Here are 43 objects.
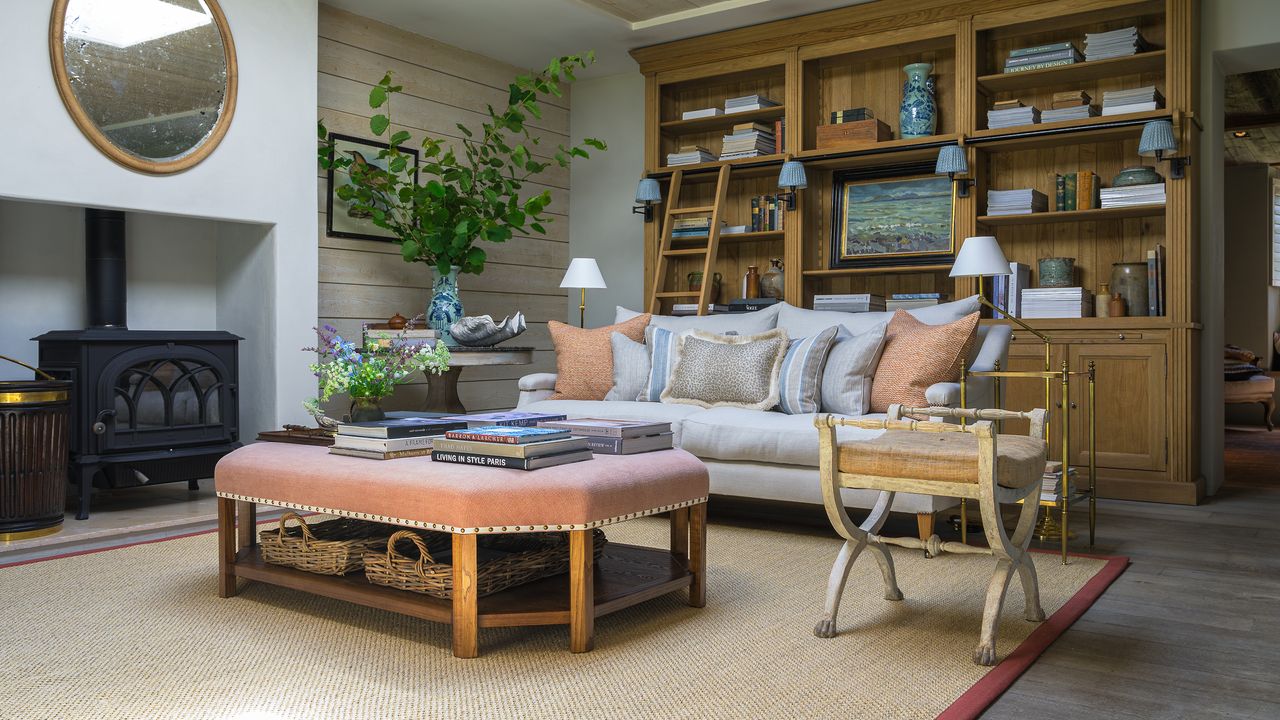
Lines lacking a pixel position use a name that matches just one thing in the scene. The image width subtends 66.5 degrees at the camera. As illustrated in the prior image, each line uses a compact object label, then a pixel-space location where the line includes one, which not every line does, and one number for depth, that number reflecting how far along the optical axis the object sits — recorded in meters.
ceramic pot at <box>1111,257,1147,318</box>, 4.72
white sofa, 3.52
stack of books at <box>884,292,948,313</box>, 5.15
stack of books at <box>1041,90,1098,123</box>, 4.80
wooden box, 5.36
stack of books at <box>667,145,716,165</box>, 5.94
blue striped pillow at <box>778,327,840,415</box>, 3.84
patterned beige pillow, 3.94
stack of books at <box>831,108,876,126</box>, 5.43
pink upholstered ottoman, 2.17
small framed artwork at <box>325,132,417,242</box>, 5.29
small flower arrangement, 2.77
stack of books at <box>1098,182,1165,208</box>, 4.66
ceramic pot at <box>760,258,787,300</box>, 5.87
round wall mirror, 3.85
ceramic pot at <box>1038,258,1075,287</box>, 4.96
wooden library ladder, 5.77
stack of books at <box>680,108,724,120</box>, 5.91
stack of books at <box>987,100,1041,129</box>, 4.90
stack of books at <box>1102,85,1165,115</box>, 4.60
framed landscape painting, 5.39
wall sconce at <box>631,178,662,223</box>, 6.00
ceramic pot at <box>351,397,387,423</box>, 2.77
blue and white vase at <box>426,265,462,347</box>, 5.14
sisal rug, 1.91
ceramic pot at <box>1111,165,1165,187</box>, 4.71
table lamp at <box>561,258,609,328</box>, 5.56
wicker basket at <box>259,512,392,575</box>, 2.50
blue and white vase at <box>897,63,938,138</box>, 5.30
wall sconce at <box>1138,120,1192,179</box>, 4.44
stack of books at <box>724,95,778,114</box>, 5.77
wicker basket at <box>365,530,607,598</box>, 2.30
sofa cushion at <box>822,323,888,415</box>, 3.76
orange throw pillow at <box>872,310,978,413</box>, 3.58
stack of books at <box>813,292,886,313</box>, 5.27
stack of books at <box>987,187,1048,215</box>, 4.98
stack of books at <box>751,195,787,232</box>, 5.79
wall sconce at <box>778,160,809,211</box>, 5.49
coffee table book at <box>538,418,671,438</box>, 2.60
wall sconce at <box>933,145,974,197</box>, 4.99
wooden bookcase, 4.57
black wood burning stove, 3.79
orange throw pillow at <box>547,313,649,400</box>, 4.48
